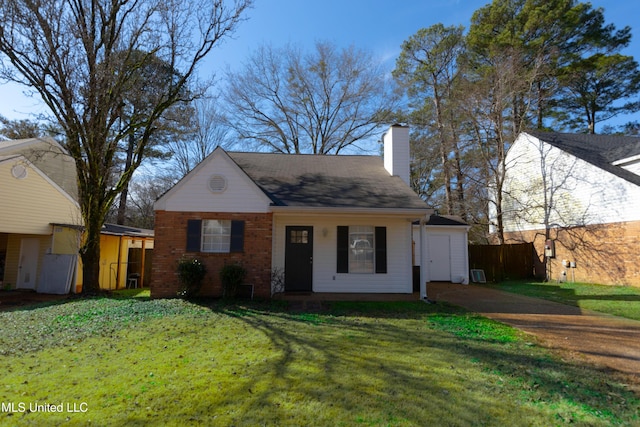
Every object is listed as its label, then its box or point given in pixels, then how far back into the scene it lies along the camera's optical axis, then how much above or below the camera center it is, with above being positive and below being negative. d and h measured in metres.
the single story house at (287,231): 10.08 +0.59
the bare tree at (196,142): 24.06 +7.27
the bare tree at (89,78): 10.66 +5.30
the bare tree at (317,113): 23.03 +8.99
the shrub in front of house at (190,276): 9.48 -0.69
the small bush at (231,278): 9.53 -0.74
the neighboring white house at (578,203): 13.70 +2.24
